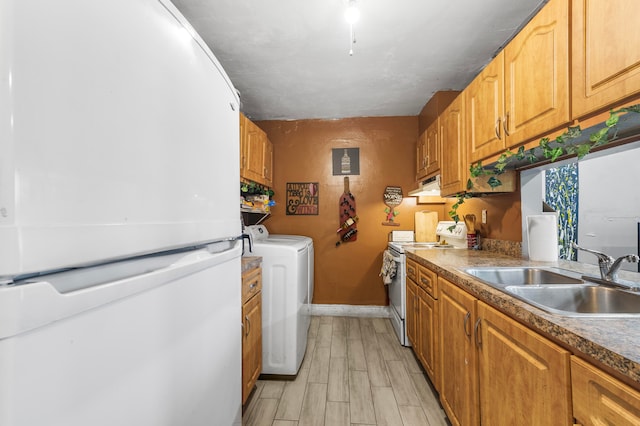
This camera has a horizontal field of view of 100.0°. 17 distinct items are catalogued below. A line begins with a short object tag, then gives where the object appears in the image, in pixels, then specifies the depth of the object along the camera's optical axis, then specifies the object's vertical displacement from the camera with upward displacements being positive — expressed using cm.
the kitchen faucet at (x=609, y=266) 104 -22
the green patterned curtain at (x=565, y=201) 163 +7
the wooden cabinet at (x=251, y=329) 158 -75
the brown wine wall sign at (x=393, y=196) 331 +19
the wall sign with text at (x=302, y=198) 341 +18
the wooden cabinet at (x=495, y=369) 76 -57
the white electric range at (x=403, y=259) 249 -45
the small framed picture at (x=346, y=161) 339 +64
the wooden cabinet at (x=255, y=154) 246 +60
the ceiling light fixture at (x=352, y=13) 154 +116
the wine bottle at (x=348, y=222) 330 -13
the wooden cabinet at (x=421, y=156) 286 +62
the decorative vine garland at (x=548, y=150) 92 +30
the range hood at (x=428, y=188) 251 +23
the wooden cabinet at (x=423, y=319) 174 -79
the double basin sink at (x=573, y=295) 100 -34
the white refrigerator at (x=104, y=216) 32 -1
